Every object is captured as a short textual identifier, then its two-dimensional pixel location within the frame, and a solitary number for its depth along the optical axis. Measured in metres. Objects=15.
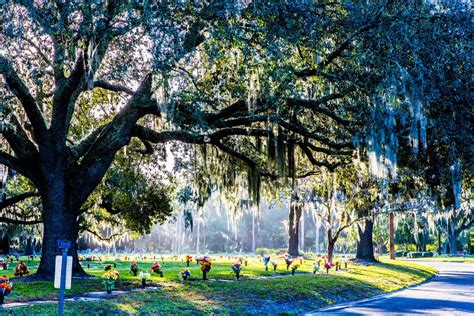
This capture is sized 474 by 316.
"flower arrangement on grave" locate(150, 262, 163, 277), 17.16
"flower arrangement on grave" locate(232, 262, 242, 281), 16.81
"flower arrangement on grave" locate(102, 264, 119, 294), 12.31
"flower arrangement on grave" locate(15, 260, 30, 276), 16.52
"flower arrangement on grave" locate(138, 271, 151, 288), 14.09
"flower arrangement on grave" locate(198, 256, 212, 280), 16.28
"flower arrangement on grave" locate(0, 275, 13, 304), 10.75
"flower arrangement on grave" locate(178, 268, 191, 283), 15.75
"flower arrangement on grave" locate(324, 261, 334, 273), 20.53
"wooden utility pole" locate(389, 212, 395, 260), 38.92
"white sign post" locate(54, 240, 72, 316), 7.77
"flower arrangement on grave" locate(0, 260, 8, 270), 21.90
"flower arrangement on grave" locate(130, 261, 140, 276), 17.86
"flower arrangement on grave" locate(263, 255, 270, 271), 21.67
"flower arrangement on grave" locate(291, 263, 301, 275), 19.72
